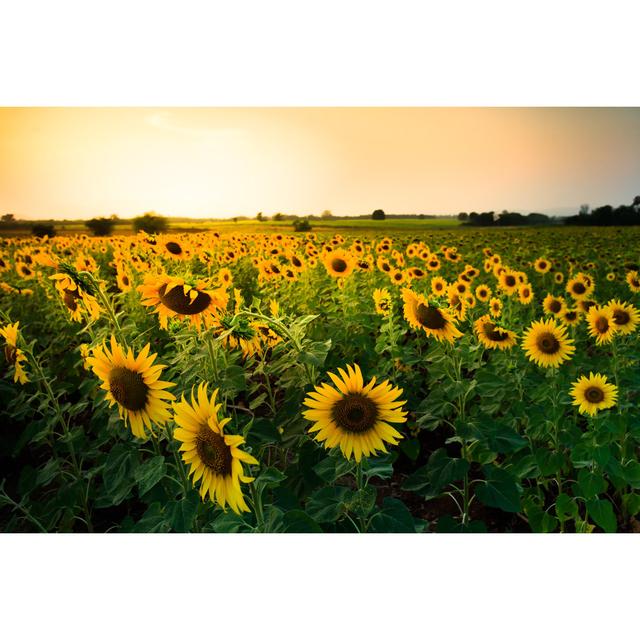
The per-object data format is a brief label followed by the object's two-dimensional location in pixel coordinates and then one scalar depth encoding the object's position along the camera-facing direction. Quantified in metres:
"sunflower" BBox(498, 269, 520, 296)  2.77
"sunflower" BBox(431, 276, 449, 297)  2.89
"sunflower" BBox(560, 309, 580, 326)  2.63
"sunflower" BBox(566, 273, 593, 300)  2.58
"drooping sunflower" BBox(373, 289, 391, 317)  2.55
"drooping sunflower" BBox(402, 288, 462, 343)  1.87
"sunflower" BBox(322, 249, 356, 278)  2.66
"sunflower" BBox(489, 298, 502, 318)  2.77
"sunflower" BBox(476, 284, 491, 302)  2.91
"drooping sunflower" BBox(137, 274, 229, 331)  1.51
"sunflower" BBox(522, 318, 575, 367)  2.25
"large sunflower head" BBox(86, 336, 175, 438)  1.39
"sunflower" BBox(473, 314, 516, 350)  2.32
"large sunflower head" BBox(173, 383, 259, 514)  1.21
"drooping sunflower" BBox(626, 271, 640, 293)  2.43
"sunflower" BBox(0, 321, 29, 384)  1.93
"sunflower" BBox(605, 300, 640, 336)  2.36
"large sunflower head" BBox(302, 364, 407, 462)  1.39
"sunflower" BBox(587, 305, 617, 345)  2.39
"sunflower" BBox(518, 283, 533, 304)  2.76
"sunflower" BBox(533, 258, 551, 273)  2.57
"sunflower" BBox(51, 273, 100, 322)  1.60
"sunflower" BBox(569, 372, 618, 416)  2.05
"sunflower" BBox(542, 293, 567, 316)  2.69
